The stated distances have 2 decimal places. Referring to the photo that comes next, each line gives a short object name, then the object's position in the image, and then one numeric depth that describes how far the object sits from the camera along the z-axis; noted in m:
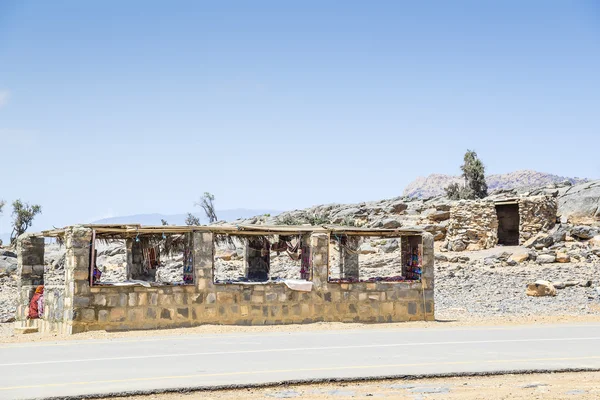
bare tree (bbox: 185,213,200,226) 74.06
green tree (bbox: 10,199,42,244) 68.75
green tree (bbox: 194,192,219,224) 79.81
